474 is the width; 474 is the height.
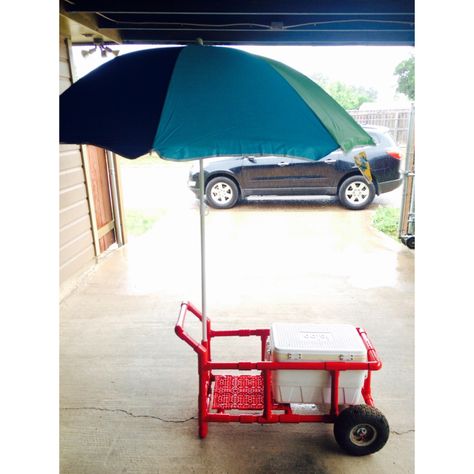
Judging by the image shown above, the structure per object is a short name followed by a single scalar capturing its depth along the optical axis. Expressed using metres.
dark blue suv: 9.23
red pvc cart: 2.53
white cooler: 2.55
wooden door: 6.38
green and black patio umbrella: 1.93
